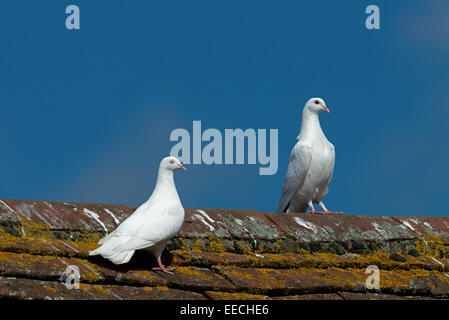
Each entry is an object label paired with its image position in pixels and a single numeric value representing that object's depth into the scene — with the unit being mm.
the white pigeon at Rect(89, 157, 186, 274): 5141
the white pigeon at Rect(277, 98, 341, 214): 9125
